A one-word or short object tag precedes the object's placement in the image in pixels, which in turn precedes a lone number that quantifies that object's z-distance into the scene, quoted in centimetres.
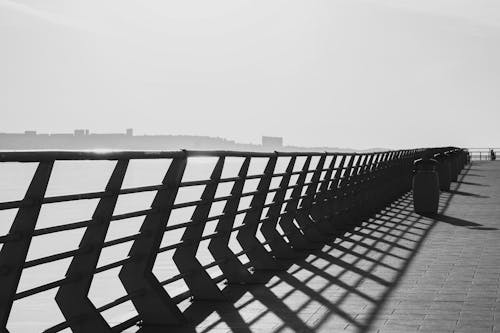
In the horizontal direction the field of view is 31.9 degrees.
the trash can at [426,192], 2092
